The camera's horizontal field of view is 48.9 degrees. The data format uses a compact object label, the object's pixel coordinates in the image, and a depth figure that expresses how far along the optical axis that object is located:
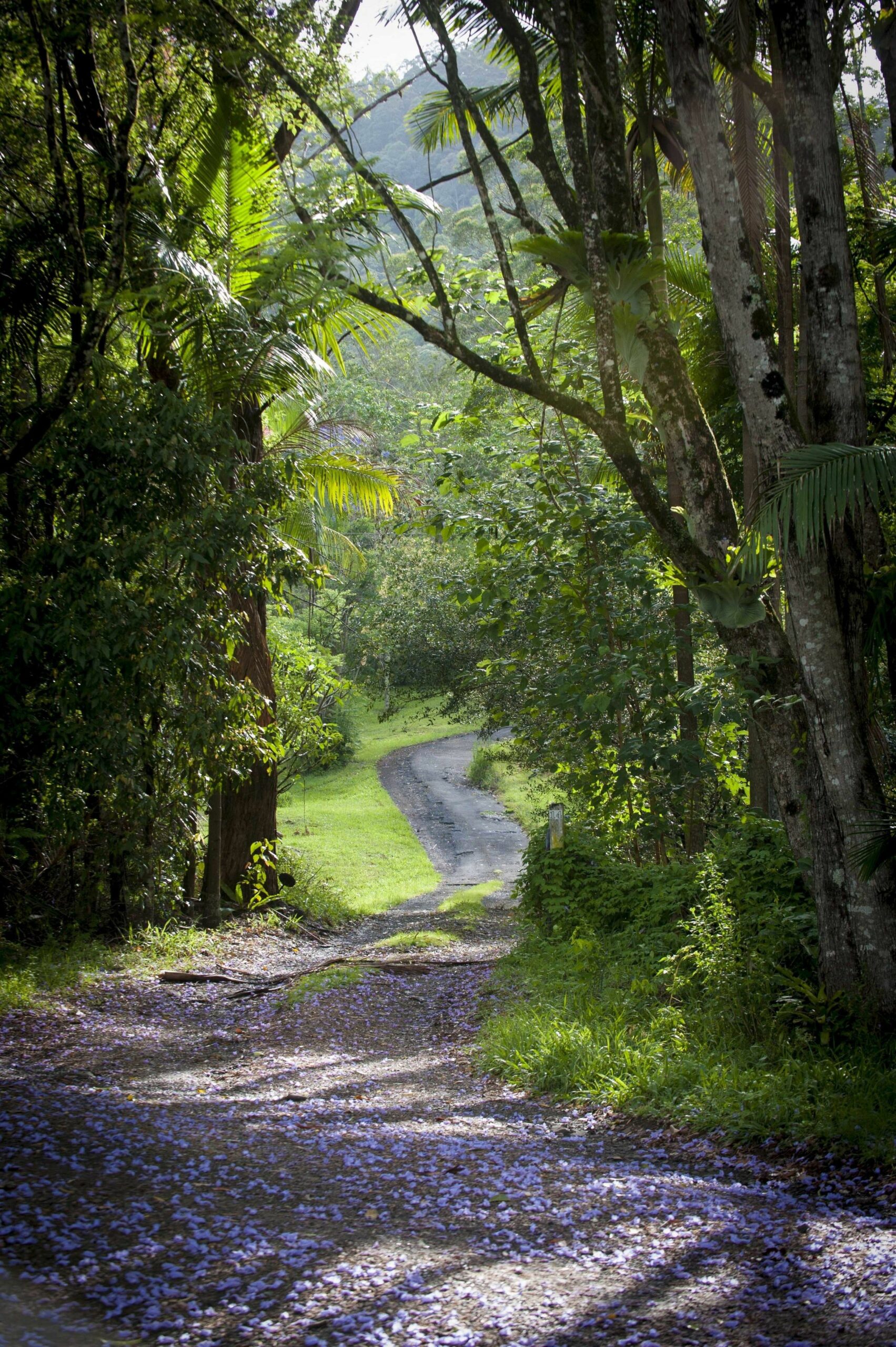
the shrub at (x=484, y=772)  30.28
